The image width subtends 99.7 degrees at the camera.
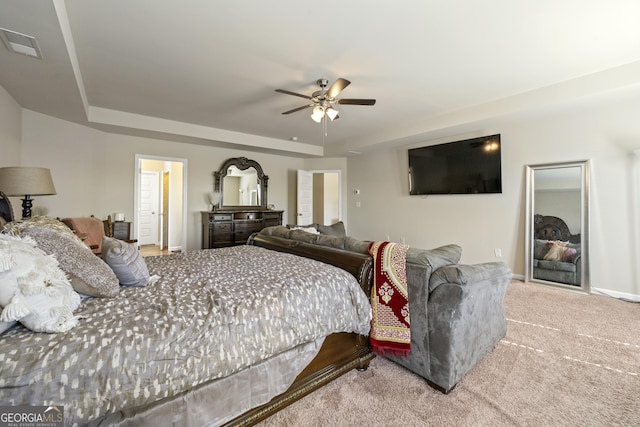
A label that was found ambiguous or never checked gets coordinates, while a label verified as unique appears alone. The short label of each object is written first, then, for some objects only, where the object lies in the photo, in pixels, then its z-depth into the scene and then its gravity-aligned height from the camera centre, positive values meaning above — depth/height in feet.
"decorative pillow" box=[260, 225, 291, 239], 9.30 -0.60
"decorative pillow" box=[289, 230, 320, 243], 8.20 -0.65
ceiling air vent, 6.40 +4.28
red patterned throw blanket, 5.96 -1.95
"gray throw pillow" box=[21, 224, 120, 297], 4.11 -0.78
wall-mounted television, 14.60 +2.92
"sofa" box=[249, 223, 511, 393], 5.42 -2.03
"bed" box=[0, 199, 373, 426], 3.10 -1.85
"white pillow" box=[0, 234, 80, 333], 3.15 -0.96
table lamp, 7.01 +0.87
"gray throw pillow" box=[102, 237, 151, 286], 4.87 -0.89
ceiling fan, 10.03 +4.34
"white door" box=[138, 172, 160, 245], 22.79 +0.55
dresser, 17.84 -0.68
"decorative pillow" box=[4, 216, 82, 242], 4.13 -0.21
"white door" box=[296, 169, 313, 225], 21.89 +1.48
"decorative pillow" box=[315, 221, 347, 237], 15.06 -0.78
